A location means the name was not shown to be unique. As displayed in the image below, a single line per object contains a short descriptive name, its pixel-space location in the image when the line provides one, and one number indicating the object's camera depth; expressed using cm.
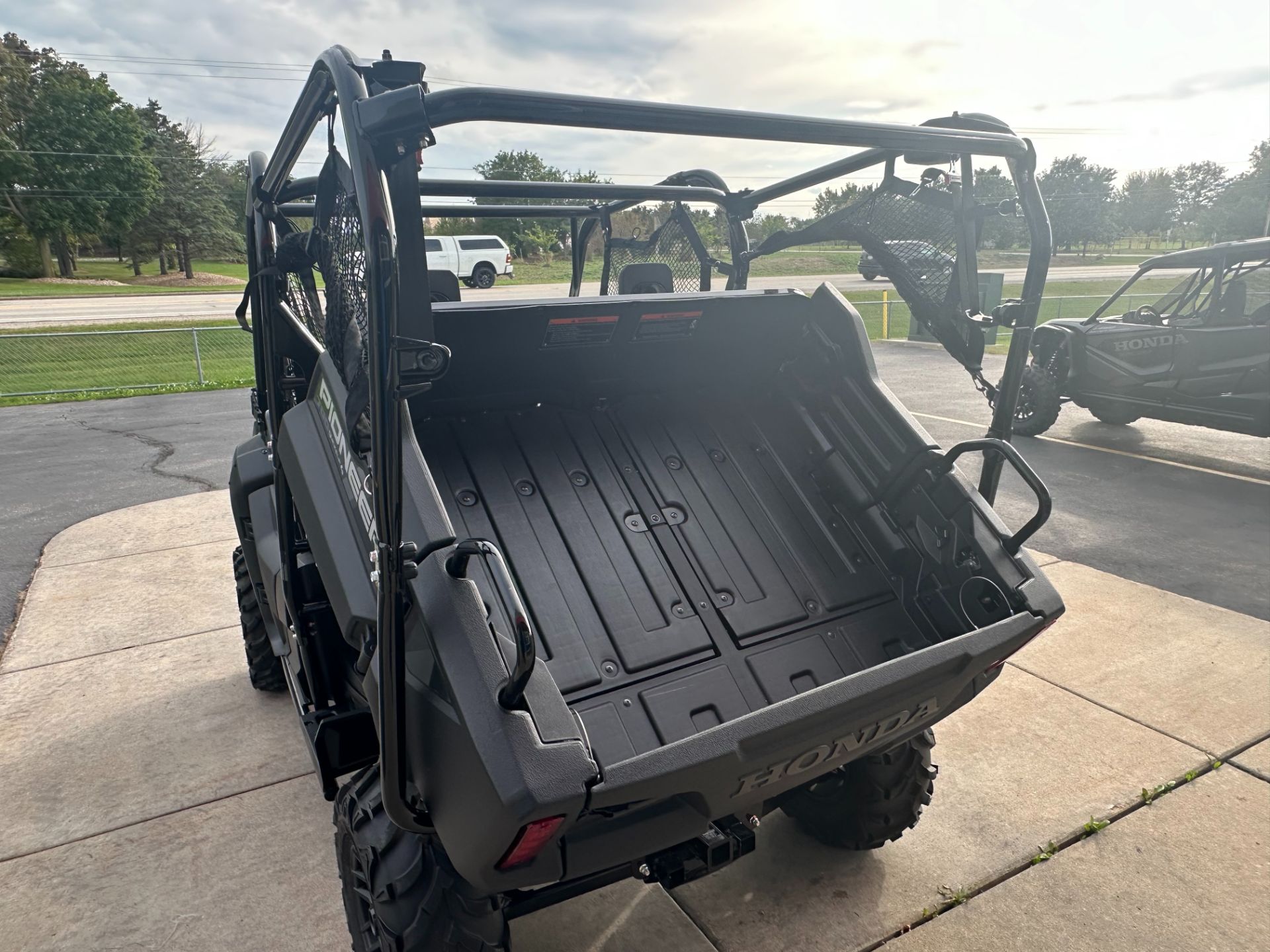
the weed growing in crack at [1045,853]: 273
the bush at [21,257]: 4306
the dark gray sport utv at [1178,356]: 756
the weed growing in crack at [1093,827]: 286
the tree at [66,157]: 4191
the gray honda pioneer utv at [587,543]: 157
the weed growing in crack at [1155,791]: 302
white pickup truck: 2884
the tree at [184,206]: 4791
